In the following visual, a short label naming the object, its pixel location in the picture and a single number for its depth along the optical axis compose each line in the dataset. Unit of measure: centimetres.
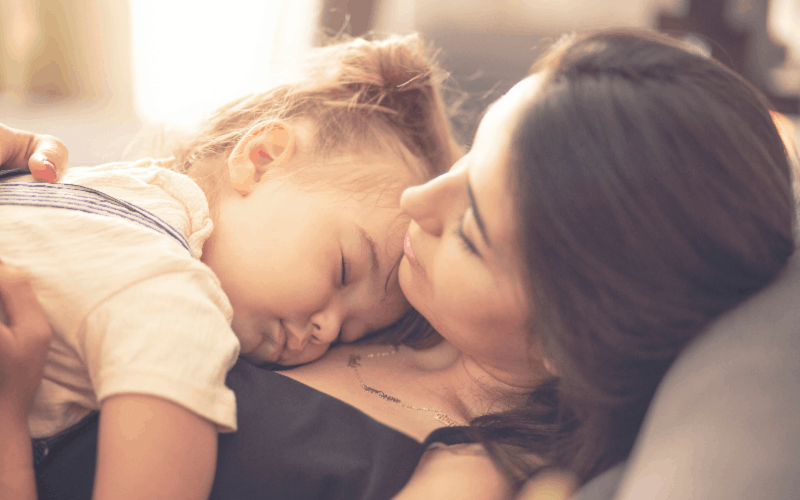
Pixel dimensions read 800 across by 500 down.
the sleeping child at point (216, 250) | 53
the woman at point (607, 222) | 51
